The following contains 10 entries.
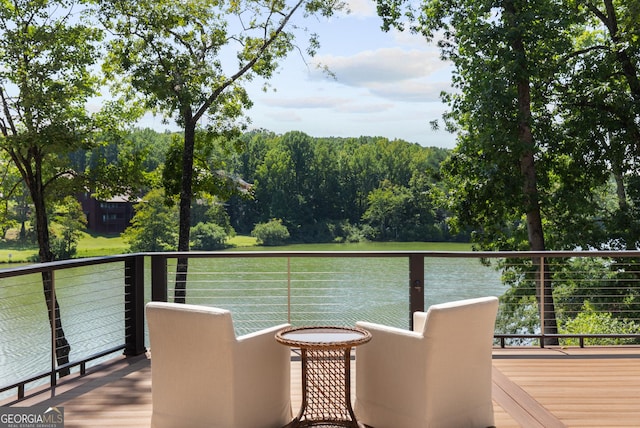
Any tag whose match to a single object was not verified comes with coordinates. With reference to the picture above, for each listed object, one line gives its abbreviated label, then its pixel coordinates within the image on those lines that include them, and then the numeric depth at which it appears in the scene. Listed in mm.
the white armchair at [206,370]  3291
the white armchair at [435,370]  3369
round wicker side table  3416
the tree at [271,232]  34512
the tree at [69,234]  28852
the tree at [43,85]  16578
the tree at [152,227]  30859
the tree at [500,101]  13211
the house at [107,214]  31127
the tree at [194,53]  17500
